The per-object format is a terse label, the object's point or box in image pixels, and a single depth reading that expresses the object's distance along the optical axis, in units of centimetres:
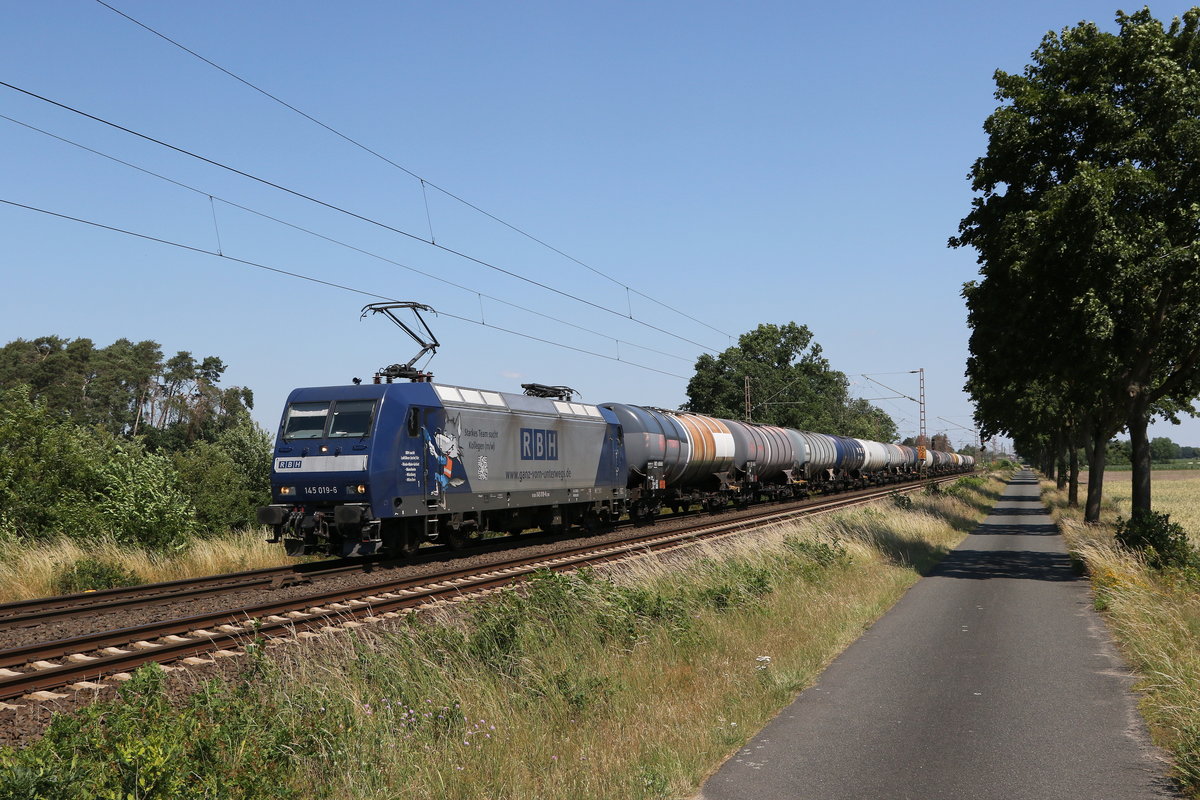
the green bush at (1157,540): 1698
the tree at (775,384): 10294
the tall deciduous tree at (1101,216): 1709
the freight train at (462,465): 1761
